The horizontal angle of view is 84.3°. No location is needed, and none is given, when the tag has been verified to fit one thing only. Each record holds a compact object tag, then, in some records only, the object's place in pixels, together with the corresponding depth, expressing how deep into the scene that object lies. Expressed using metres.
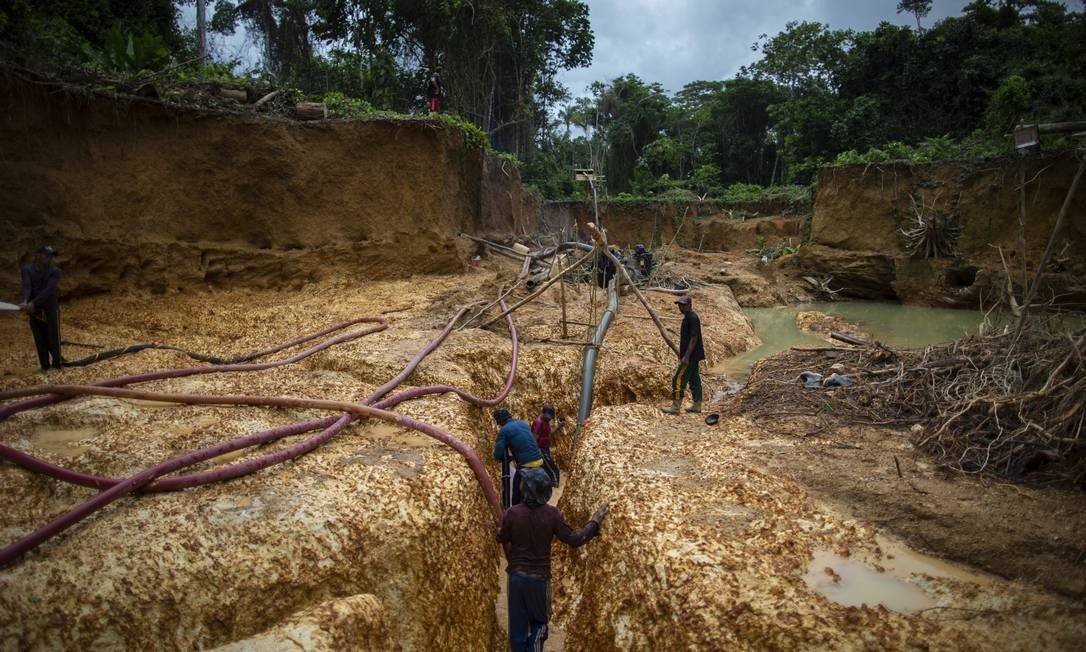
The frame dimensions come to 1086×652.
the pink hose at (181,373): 4.73
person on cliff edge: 15.29
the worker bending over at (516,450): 5.22
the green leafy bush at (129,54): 9.91
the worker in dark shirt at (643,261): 15.43
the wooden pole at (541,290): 7.93
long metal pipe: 7.34
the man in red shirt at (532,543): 3.81
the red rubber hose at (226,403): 3.62
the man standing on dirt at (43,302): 5.84
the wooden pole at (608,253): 8.11
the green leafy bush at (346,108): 12.50
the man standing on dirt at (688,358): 6.59
